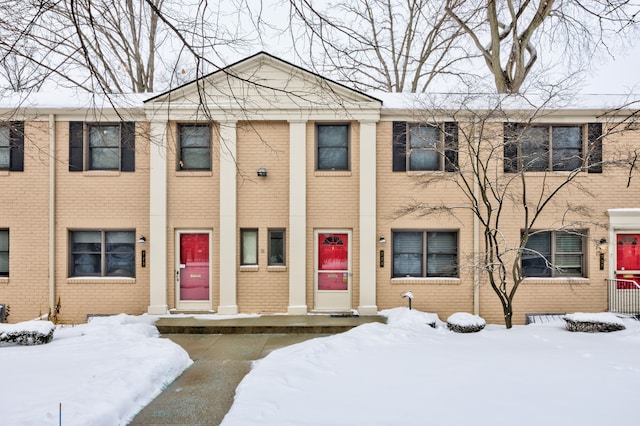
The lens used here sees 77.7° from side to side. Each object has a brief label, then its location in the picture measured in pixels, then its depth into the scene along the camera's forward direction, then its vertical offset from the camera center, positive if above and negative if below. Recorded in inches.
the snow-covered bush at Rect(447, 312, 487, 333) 342.0 -89.7
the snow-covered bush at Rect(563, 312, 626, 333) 334.6 -87.3
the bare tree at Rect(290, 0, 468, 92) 780.0 +349.1
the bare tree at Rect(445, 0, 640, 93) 626.8 +304.9
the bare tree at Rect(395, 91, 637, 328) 410.9 +50.3
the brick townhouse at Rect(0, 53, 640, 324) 420.5 +11.7
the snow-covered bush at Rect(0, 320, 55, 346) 291.0 -84.3
